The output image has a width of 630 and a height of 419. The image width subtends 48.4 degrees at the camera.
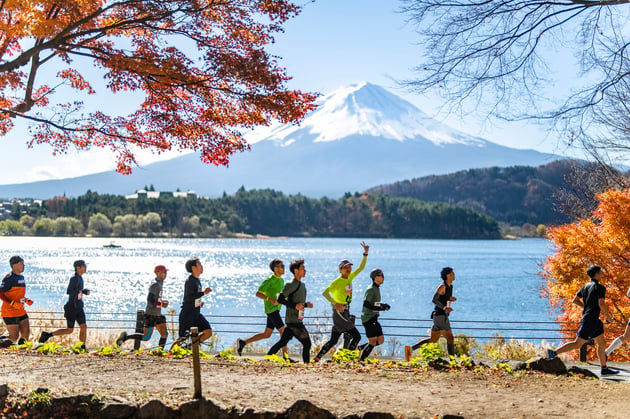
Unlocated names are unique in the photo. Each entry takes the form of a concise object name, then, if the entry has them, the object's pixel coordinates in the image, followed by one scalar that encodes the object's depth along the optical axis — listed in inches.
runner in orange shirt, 450.0
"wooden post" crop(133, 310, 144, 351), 454.6
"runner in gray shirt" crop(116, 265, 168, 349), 441.7
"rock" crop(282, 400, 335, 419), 295.9
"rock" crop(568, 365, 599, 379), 389.7
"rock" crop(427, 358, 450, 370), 389.1
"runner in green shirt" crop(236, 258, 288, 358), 415.2
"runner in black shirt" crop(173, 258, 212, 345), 418.0
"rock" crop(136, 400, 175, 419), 306.2
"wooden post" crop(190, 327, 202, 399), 312.0
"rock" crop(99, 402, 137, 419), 308.5
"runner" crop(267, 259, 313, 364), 407.2
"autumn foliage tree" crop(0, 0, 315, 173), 412.2
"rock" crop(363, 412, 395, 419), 292.8
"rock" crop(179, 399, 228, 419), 303.3
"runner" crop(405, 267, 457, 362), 422.0
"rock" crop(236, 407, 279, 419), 297.7
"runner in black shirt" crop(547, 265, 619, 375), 399.9
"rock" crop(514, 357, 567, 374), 386.3
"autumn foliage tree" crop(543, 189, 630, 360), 619.8
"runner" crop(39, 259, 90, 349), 459.2
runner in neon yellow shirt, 419.8
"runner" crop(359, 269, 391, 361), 417.7
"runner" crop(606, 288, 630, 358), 407.8
